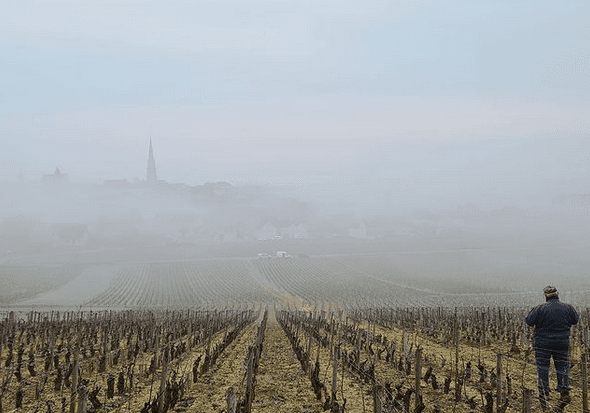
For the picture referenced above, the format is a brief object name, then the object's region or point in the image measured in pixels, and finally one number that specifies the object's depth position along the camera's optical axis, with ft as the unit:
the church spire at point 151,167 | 561.02
